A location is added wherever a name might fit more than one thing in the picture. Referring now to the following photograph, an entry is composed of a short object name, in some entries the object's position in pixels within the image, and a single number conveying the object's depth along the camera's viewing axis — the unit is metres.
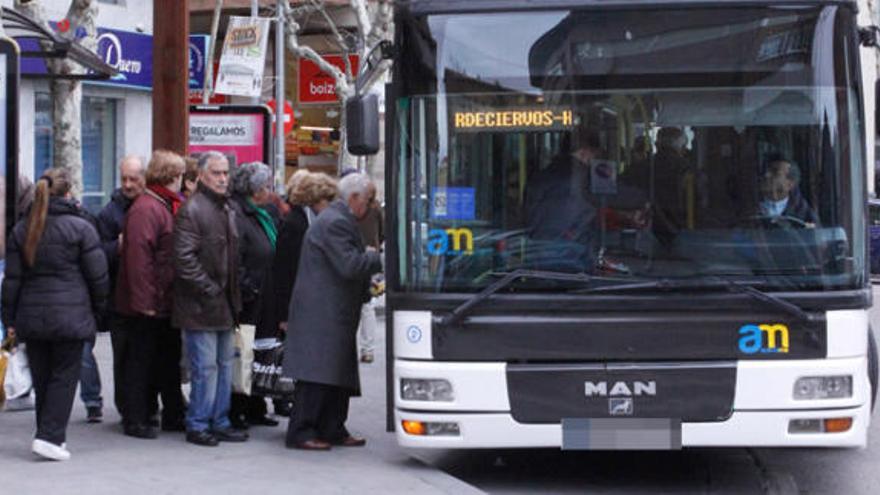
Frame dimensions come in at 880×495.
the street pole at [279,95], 33.41
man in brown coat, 10.08
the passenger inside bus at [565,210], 8.99
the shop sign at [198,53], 29.86
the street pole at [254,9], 34.20
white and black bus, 8.93
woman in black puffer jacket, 9.38
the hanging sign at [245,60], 28.42
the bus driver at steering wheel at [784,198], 8.99
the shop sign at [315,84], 37.94
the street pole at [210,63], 31.80
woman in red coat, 10.34
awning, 11.79
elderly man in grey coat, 10.09
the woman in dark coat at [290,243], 10.91
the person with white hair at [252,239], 10.87
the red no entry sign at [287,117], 36.11
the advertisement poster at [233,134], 17.56
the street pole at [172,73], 14.26
